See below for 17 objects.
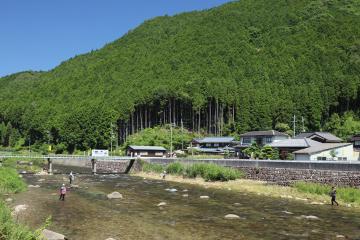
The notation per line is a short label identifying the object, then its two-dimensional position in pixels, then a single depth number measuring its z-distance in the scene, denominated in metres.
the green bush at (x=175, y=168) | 56.25
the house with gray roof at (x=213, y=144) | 85.08
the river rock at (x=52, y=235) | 17.95
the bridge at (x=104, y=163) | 70.94
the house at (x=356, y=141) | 65.64
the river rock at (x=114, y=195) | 36.22
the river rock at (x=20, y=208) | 26.80
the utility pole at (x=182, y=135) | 93.34
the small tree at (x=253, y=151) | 60.11
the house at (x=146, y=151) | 82.25
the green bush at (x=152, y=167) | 62.21
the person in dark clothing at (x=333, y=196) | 31.55
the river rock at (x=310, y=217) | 26.10
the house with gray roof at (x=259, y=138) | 71.62
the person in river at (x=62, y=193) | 34.12
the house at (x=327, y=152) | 49.53
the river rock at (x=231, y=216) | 26.49
